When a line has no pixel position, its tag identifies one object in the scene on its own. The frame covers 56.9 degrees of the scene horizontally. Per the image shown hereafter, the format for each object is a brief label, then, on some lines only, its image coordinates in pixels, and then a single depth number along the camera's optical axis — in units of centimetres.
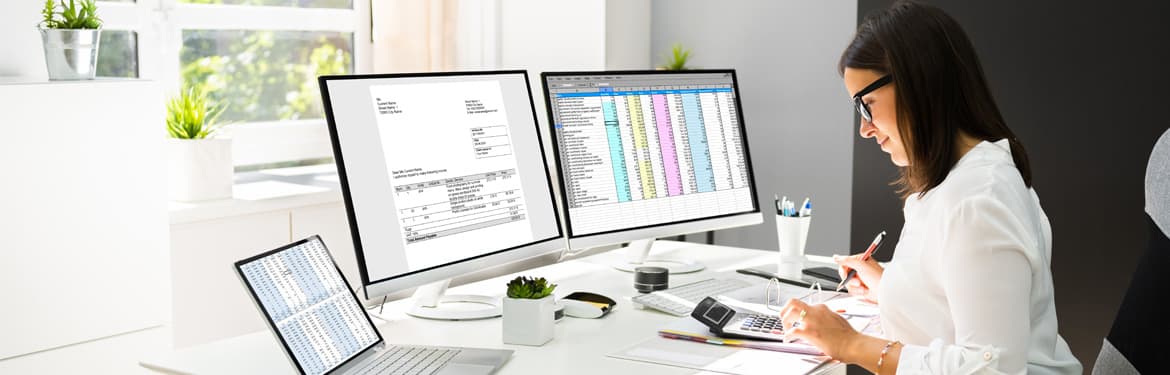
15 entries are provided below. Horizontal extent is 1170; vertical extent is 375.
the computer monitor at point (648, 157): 230
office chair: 149
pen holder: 251
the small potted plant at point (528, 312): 181
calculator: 186
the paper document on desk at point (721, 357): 171
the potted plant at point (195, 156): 292
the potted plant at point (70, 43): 243
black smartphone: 238
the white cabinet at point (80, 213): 228
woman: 148
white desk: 169
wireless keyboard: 208
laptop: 151
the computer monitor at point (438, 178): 182
